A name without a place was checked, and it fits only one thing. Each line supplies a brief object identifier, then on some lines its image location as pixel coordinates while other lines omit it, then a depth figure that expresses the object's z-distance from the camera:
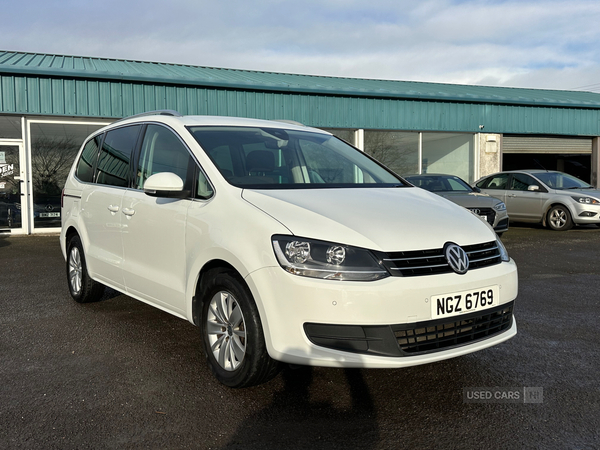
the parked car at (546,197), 12.33
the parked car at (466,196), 10.31
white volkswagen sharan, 2.81
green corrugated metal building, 12.37
